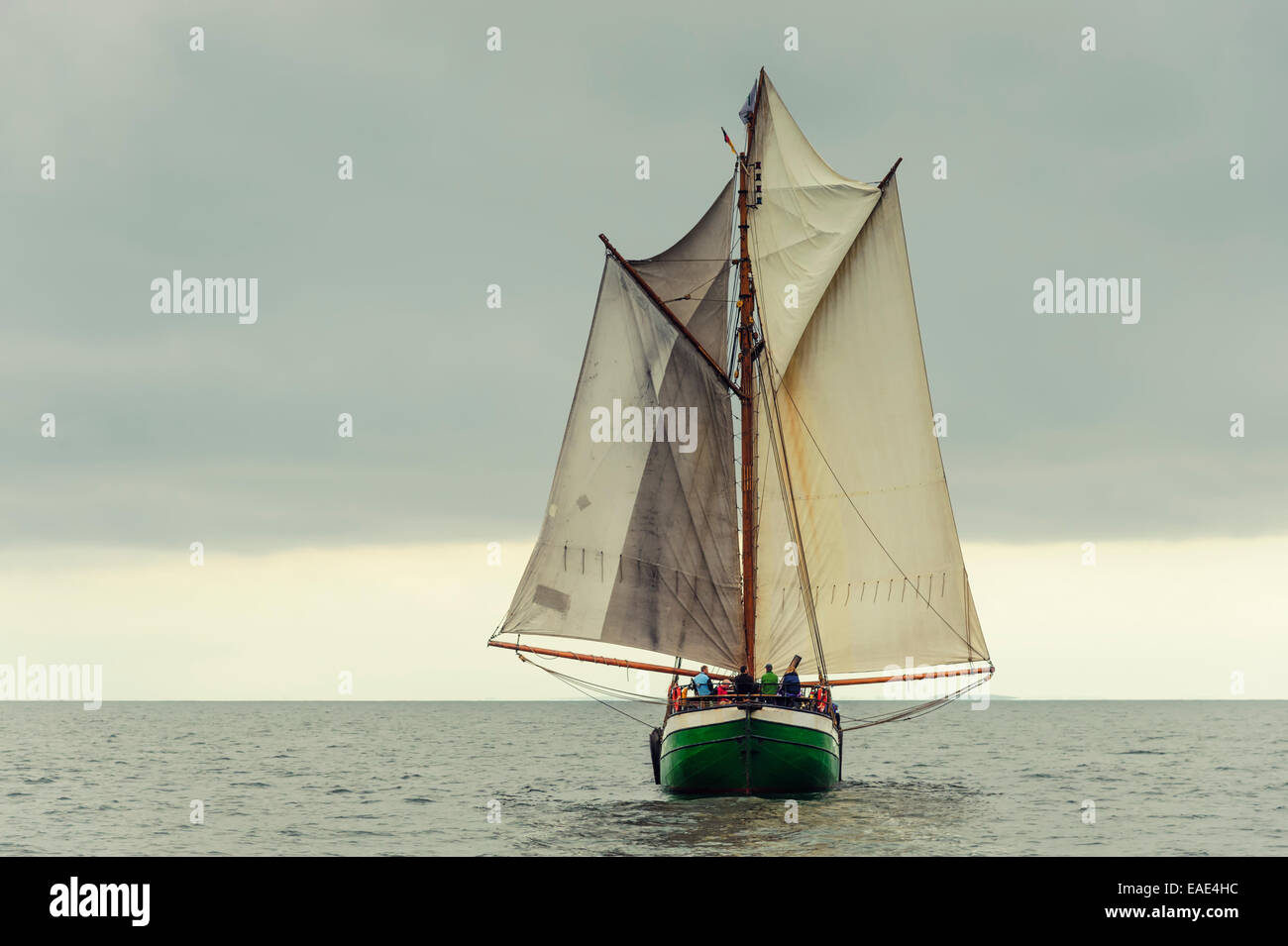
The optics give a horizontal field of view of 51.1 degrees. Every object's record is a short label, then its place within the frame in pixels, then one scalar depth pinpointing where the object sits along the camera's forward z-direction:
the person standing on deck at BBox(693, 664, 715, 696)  42.03
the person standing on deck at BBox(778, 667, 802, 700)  41.03
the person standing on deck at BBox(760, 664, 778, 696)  40.84
